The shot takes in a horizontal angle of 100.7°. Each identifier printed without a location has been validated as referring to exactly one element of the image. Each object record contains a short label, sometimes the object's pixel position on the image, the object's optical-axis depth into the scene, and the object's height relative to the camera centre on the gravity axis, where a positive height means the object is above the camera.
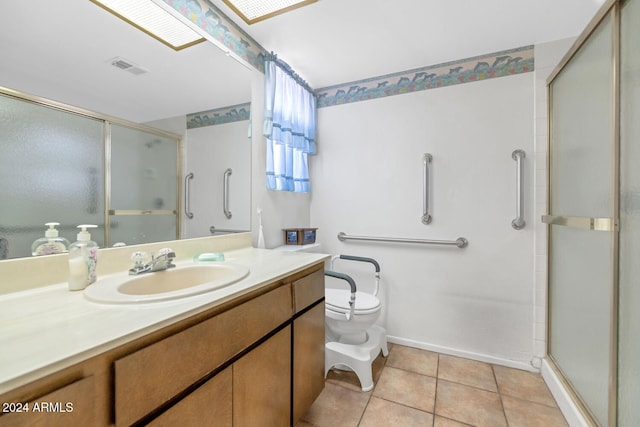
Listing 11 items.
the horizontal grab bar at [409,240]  1.92 -0.22
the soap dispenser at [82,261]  0.83 -0.16
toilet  1.62 -0.86
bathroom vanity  0.47 -0.35
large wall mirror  0.84 +0.42
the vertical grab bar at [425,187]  1.99 +0.19
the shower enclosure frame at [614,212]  1.06 +0.00
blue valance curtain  1.78 +0.63
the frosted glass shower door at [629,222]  0.97 -0.04
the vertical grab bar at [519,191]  1.75 +0.14
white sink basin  0.72 -0.24
